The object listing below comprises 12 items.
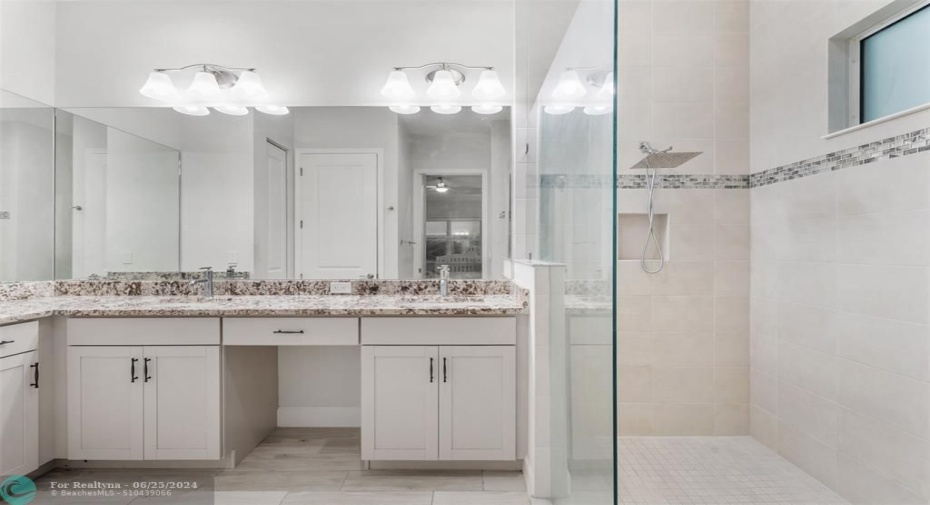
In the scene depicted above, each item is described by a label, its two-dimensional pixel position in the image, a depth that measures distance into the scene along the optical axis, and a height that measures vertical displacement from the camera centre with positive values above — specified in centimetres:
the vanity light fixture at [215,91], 241 +89
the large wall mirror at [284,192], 242 +33
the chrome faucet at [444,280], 241 -15
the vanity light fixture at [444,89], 241 +91
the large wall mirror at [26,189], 226 +33
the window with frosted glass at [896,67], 162 +74
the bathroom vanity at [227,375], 192 -54
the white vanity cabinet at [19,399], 175 -61
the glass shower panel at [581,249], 92 +1
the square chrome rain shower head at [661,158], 205 +46
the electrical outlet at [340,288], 243 -20
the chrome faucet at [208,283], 239 -17
